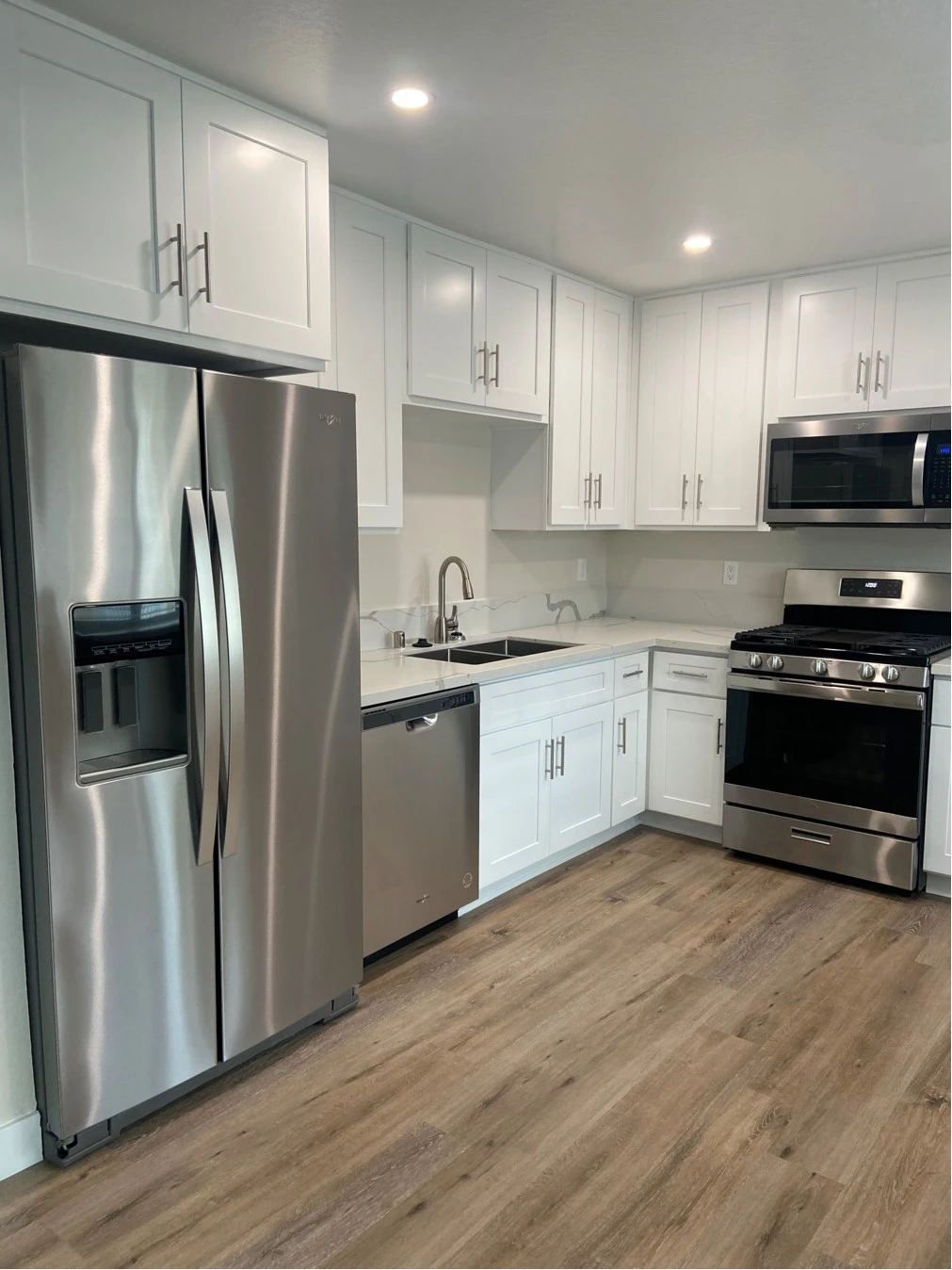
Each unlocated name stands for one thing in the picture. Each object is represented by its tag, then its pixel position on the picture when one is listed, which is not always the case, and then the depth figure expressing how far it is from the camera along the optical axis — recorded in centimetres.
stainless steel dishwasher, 275
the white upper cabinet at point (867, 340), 352
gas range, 341
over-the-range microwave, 350
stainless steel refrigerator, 186
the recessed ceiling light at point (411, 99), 225
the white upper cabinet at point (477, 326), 318
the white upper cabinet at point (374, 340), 289
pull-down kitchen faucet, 363
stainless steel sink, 369
